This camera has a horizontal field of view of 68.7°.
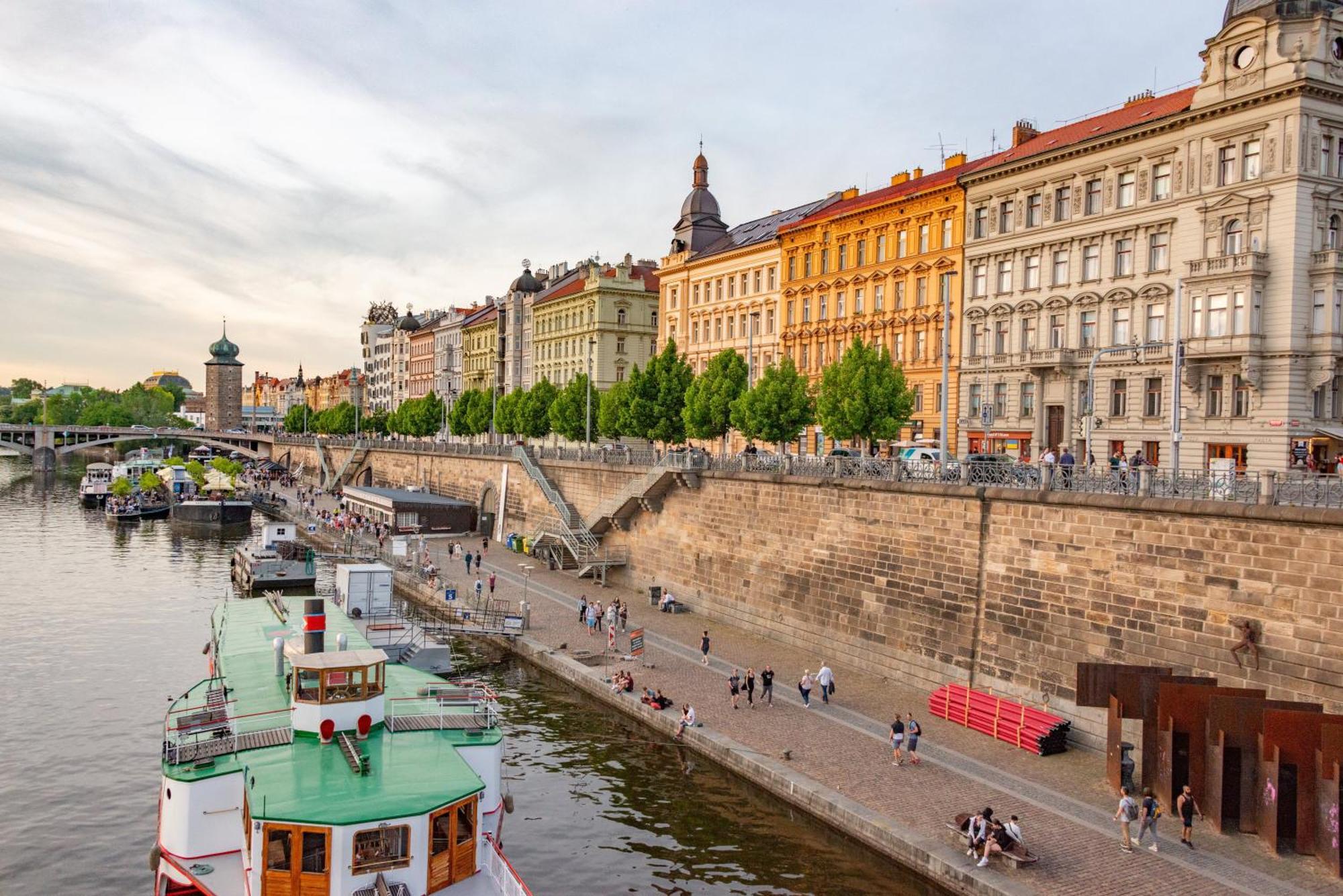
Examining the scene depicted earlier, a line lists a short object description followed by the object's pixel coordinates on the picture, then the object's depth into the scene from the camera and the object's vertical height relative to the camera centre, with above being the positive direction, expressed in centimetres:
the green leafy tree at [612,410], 6438 +229
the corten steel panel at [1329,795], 1769 -618
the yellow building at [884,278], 5500 +1039
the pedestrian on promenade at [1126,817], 1931 -719
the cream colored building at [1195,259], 3691 +839
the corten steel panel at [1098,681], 2267 -530
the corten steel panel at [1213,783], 1991 -671
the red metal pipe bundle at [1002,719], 2502 -717
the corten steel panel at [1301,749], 1844 -551
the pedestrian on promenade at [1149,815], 1922 -708
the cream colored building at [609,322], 9125 +1155
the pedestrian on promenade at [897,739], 2409 -710
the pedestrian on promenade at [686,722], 2748 -775
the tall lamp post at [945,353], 3173 +321
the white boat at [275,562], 5338 -698
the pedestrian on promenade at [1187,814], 1952 -719
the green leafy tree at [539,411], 8175 +265
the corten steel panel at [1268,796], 1877 -655
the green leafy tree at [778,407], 4928 +202
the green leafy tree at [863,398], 4644 +243
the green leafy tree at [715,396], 5372 +276
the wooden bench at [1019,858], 1856 -771
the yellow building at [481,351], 11638 +1105
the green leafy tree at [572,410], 7344 +248
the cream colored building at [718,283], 6956 +1237
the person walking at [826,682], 2934 -700
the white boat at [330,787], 1493 -578
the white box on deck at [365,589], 3922 -602
